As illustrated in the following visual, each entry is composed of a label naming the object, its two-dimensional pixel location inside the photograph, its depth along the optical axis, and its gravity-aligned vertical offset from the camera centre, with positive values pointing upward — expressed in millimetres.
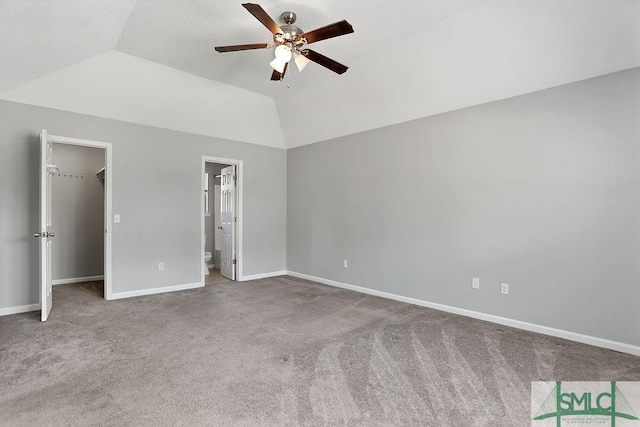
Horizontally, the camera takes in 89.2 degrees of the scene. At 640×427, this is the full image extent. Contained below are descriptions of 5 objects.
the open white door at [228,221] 5582 -202
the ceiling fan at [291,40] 2298 +1327
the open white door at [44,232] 3363 -230
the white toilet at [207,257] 6441 -937
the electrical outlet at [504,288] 3398 -824
